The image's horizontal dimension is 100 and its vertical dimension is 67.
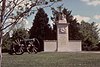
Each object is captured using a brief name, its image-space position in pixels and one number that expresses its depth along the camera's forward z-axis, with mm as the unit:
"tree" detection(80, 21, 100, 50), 40093
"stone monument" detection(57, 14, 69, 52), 28279
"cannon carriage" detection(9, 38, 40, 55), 20851
